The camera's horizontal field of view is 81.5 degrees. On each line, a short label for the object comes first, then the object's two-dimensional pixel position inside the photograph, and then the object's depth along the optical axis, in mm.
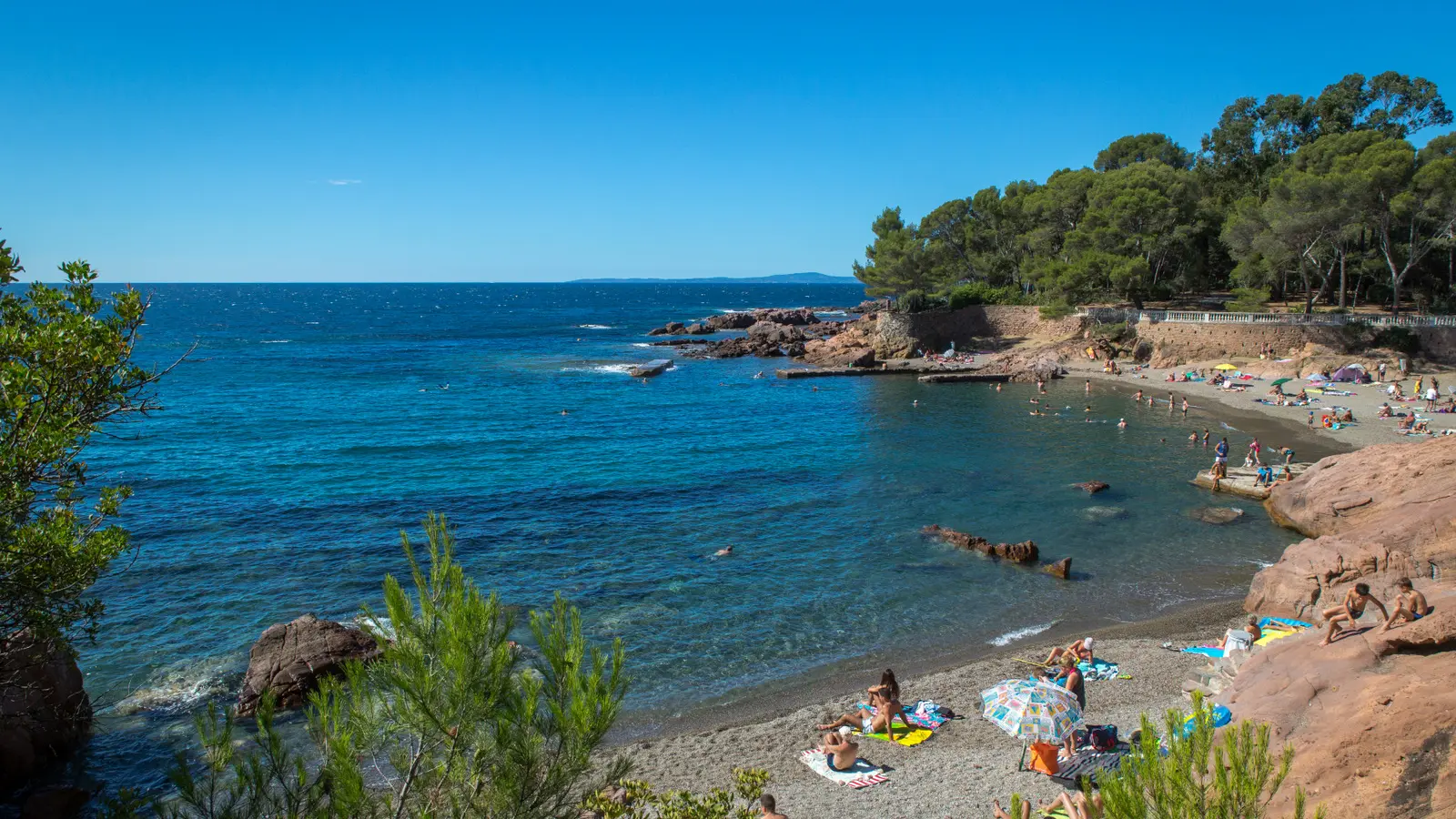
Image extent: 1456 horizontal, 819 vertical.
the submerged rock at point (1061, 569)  20781
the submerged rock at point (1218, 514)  24656
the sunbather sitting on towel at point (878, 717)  13750
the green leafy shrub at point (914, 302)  62969
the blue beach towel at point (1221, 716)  11719
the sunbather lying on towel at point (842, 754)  12562
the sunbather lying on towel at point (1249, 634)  14846
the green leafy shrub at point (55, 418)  7566
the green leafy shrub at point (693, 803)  6680
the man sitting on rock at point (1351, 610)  11922
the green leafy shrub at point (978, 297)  63719
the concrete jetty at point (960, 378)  52094
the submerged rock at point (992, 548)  21703
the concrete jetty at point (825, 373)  56500
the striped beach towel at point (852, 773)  12227
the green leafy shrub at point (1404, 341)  42906
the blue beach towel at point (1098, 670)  15453
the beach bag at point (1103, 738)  12289
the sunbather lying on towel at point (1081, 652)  15859
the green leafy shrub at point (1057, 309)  56469
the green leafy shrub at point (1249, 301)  49062
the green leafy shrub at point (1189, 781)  5246
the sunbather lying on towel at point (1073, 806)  9648
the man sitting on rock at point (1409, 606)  10852
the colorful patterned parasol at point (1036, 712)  12484
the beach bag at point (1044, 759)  11992
